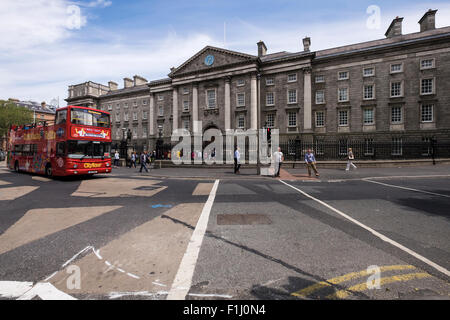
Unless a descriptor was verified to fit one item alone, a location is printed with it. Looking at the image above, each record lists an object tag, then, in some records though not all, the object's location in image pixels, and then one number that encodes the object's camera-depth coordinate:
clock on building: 35.00
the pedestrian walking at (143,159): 17.69
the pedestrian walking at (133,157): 25.39
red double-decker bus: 11.53
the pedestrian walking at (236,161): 15.35
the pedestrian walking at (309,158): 13.17
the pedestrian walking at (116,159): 24.95
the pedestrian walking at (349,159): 16.56
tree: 46.56
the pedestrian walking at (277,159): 13.52
